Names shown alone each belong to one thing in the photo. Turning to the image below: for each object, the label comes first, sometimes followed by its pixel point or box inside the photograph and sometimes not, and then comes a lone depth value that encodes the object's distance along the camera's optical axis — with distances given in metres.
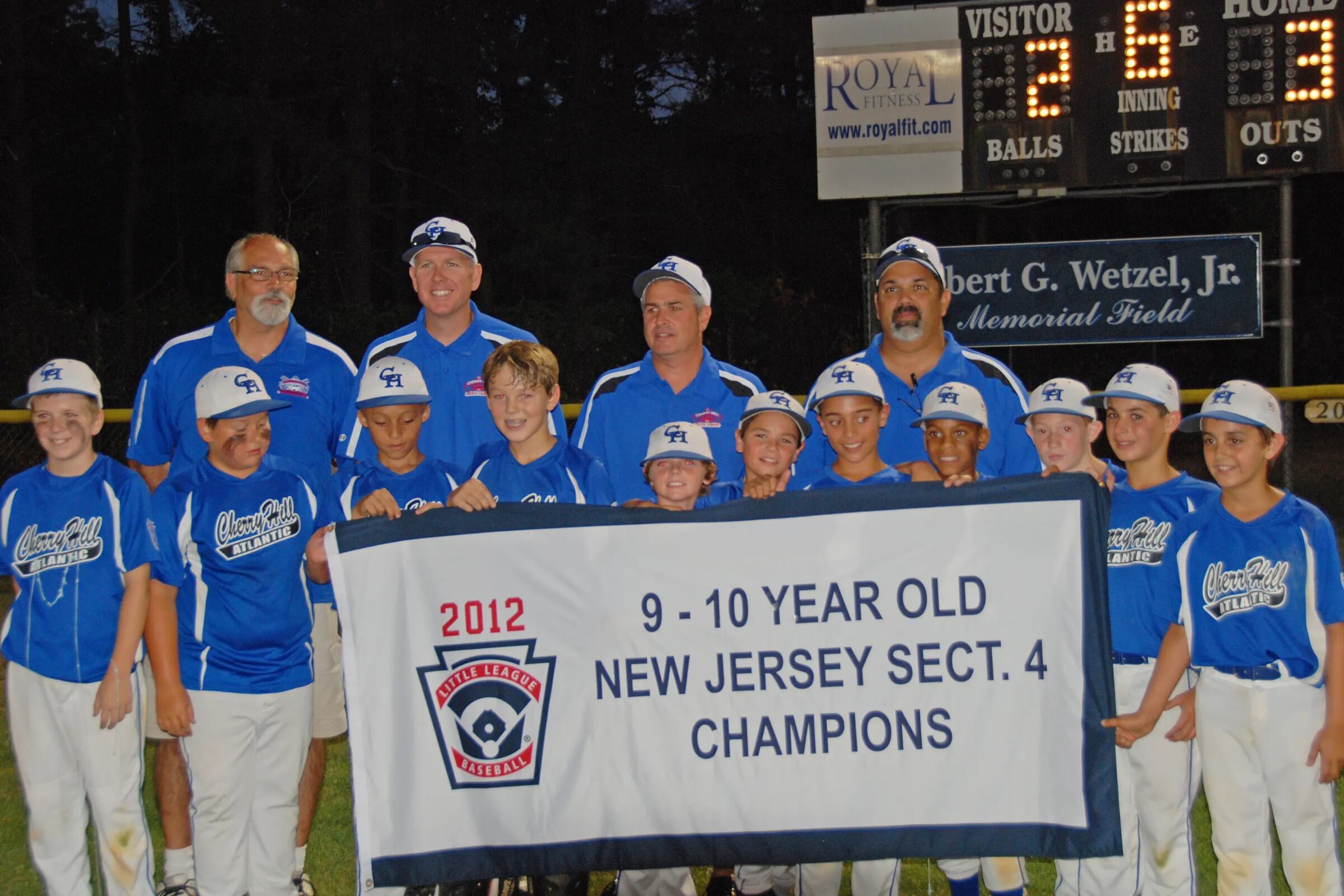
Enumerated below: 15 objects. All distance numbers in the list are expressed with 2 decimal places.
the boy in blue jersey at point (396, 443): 4.80
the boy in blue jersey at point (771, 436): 4.71
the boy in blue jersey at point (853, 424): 4.68
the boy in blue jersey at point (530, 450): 4.76
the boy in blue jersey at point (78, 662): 4.46
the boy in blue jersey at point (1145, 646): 4.42
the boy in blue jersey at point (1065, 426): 4.70
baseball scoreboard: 9.26
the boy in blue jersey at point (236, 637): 4.49
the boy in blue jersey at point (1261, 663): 4.13
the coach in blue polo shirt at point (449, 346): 5.42
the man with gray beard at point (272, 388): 5.32
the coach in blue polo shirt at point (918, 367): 5.20
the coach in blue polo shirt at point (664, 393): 5.24
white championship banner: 4.31
